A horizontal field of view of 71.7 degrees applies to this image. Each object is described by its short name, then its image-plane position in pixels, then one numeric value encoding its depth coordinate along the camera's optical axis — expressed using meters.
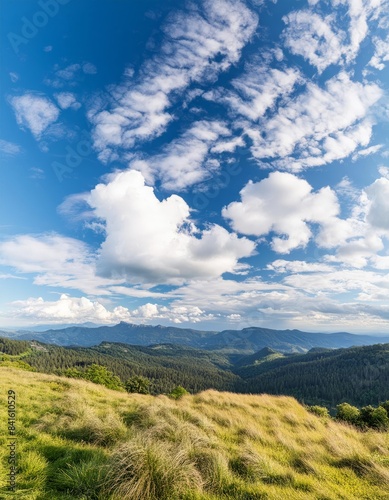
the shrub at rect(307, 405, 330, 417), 25.97
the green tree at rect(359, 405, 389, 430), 29.64
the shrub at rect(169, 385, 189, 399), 56.26
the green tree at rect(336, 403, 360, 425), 33.75
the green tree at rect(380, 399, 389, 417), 40.92
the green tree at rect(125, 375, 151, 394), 70.54
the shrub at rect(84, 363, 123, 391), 64.69
